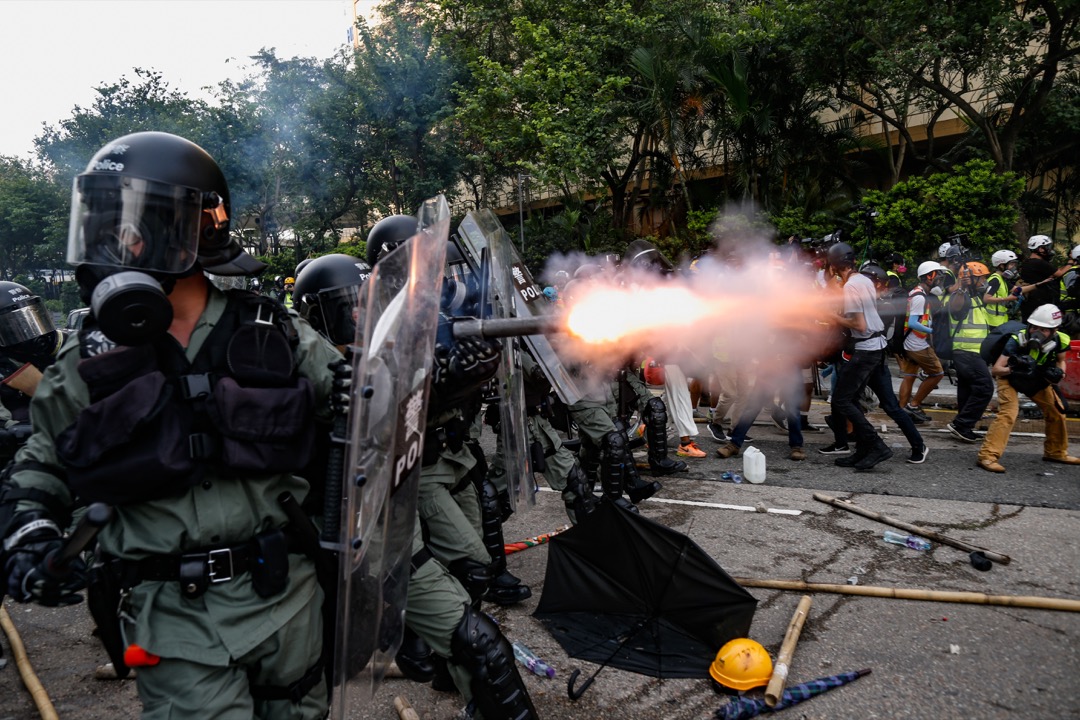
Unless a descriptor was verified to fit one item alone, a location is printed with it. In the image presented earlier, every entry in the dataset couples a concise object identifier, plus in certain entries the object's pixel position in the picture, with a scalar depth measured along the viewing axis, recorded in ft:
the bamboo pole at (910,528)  13.84
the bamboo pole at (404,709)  9.60
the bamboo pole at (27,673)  10.19
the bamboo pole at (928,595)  11.62
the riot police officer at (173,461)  6.05
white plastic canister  20.34
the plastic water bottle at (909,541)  14.78
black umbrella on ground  10.71
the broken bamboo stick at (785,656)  9.57
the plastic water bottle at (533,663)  10.87
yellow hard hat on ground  9.98
